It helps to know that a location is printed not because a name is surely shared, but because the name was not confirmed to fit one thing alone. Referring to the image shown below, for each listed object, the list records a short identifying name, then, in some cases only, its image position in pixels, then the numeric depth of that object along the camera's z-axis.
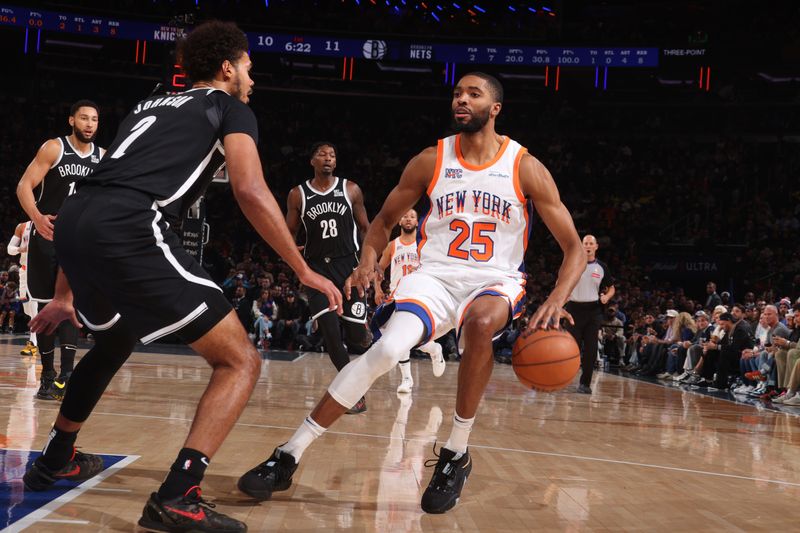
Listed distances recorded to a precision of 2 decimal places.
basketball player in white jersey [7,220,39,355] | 7.95
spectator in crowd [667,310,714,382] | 12.71
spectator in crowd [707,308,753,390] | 11.43
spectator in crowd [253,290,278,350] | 16.03
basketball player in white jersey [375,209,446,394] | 8.44
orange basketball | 3.62
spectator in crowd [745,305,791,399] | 10.43
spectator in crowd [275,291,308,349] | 16.58
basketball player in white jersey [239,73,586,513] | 3.55
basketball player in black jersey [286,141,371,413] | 6.96
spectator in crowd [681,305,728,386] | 12.14
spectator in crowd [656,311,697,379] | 13.44
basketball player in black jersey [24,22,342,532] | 2.80
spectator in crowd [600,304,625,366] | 16.61
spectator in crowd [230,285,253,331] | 16.31
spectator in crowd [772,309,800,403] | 9.92
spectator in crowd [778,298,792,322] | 11.62
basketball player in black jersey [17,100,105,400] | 5.87
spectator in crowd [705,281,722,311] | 15.71
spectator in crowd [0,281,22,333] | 16.91
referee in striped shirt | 9.87
